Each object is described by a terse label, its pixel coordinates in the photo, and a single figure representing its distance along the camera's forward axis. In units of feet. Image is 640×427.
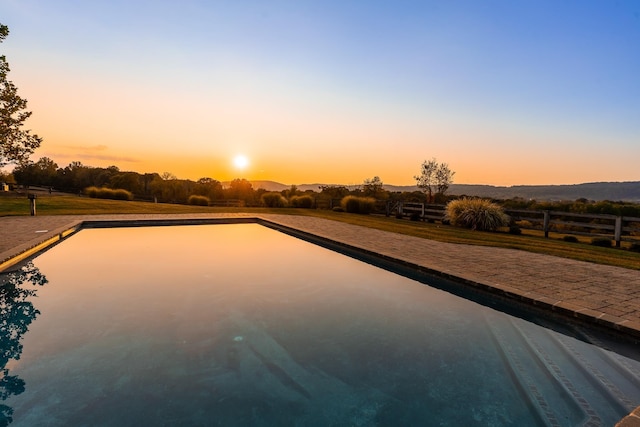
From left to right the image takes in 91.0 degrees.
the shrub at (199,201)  87.51
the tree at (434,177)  89.25
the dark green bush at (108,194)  87.66
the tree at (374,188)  99.07
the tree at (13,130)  52.49
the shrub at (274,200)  81.46
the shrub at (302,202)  80.28
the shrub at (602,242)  33.81
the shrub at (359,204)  67.72
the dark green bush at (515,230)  40.96
